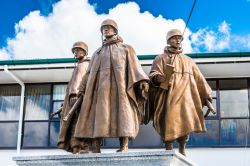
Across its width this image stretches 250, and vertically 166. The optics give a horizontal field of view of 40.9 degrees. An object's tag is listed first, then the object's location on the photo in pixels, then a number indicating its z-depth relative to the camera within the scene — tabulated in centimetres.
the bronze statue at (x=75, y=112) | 508
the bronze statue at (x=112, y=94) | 440
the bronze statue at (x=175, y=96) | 466
